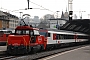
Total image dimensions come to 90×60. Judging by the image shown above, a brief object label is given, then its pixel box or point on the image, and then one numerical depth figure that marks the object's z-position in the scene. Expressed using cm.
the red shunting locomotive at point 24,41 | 2055
